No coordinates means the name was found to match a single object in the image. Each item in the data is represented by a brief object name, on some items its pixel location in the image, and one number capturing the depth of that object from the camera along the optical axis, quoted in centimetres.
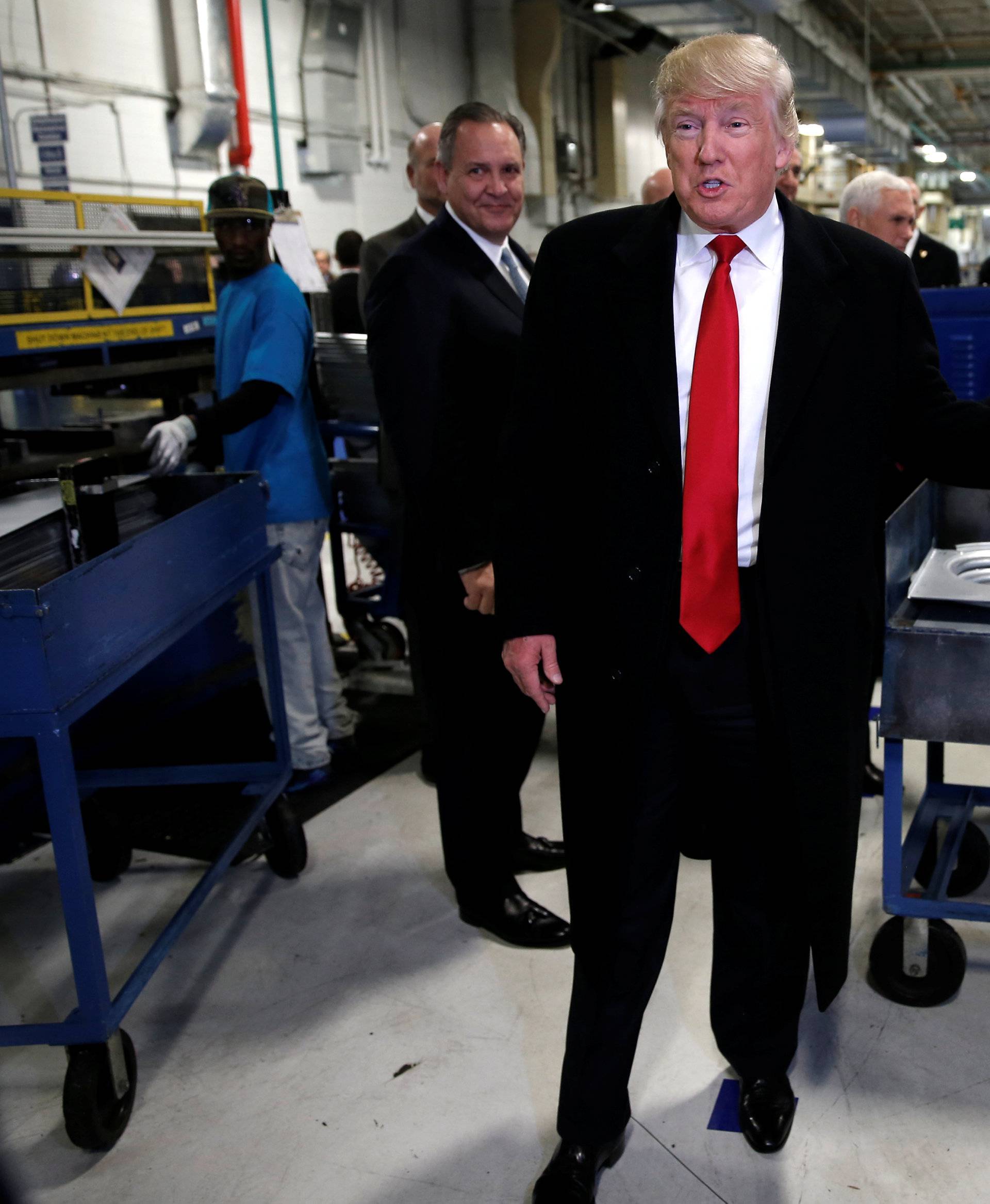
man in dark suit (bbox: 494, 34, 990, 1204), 127
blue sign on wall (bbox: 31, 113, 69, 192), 490
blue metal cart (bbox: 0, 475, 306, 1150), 150
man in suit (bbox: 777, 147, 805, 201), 337
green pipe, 605
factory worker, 257
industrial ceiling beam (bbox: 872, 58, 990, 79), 1275
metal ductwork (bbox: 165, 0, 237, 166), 548
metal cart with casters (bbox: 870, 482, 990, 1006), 161
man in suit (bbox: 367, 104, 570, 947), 184
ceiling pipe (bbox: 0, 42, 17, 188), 446
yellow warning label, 268
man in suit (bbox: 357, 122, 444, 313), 303
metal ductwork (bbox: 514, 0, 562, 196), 832
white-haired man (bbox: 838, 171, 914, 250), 326
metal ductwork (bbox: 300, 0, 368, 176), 656
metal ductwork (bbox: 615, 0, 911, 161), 809
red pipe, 571
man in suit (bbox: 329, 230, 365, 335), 400
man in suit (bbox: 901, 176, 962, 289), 404
